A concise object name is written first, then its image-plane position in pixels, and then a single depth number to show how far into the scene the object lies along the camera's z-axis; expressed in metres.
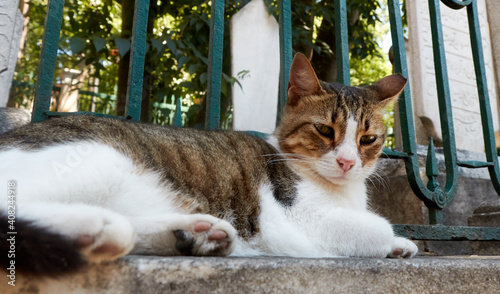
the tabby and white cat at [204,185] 0.24
